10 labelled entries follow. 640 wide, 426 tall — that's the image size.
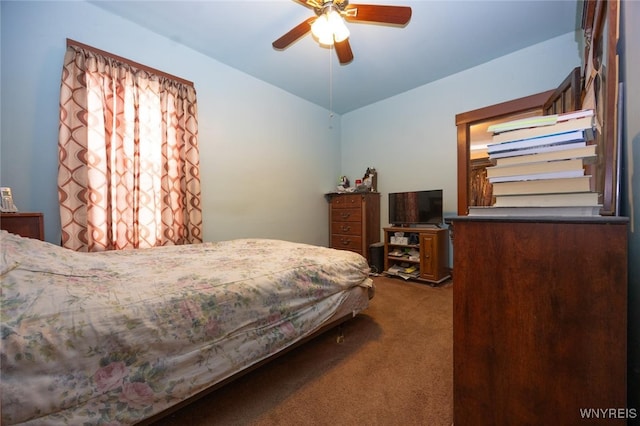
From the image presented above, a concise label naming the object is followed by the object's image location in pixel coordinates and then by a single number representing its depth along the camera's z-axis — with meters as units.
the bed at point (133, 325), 0.65
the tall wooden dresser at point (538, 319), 0.56
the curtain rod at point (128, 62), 1.91
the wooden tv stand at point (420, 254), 2.79
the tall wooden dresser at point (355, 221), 3.46
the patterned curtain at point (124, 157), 1.88
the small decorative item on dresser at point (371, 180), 3.69
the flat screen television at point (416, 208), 2.95
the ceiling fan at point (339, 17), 1.62
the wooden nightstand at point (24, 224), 1.43
